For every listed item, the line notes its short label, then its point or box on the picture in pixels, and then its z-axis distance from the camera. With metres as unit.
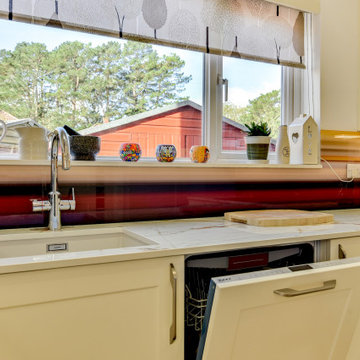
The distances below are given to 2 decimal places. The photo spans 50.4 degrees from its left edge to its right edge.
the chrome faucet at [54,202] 1.40
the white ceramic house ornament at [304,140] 1.93
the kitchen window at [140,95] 1.61
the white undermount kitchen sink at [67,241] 1.34
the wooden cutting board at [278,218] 1.56
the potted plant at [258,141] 1.93
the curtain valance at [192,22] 1.50
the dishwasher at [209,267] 1.25
